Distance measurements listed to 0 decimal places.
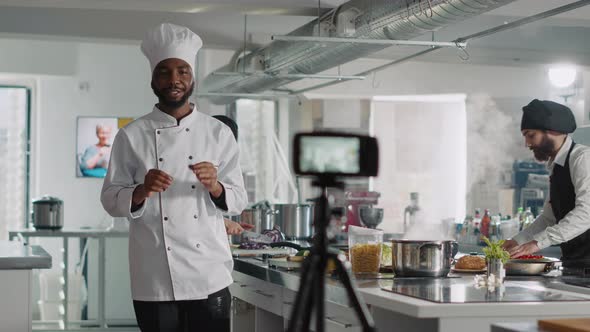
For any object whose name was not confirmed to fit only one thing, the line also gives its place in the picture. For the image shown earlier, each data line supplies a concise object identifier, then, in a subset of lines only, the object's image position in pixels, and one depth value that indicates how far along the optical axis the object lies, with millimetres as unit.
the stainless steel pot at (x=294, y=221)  6648
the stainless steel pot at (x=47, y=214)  8789
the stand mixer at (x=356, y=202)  8633
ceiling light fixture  8956
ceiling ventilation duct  4715
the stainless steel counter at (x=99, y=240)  8570
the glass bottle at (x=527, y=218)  7577
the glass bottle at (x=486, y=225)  7703
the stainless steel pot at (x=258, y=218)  6098
